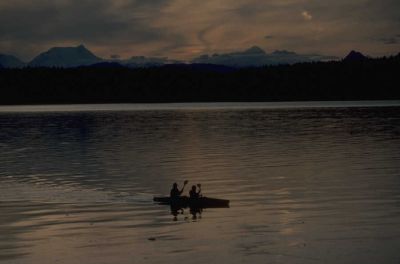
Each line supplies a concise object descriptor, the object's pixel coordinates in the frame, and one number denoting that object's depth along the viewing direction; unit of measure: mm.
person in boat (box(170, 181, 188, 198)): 39094
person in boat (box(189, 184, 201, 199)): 38281
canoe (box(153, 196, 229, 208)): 38062
